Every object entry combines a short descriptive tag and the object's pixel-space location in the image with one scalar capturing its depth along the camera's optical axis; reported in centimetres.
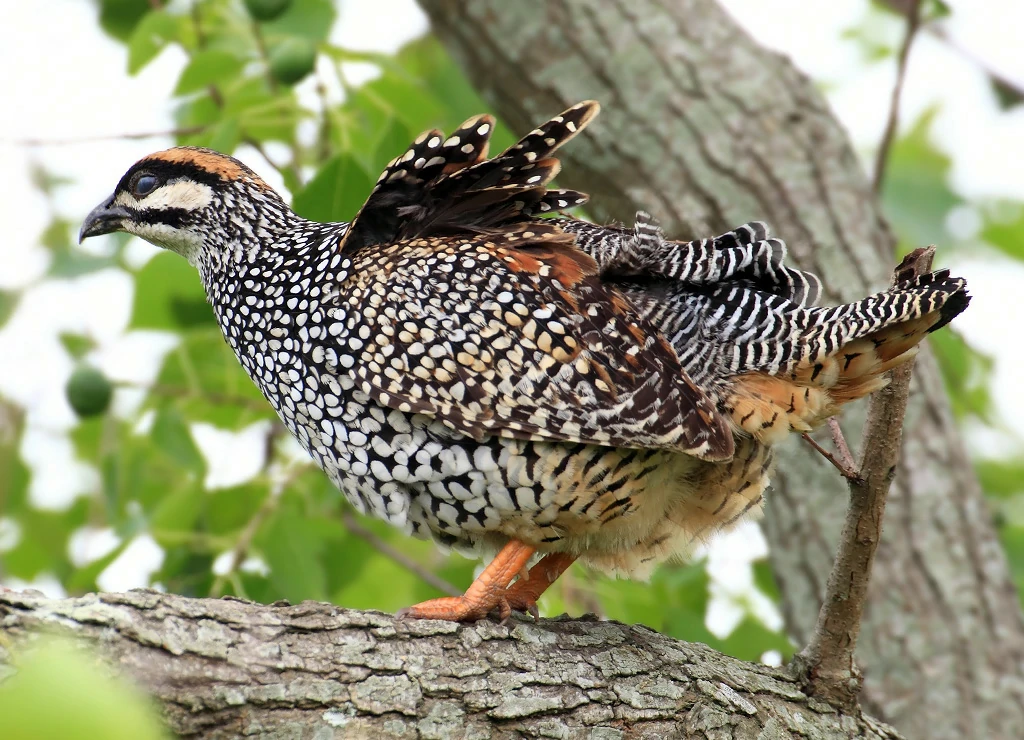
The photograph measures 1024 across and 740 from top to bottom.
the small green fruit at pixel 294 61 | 941
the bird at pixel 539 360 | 689
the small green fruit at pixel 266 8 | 954
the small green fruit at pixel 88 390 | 1011
